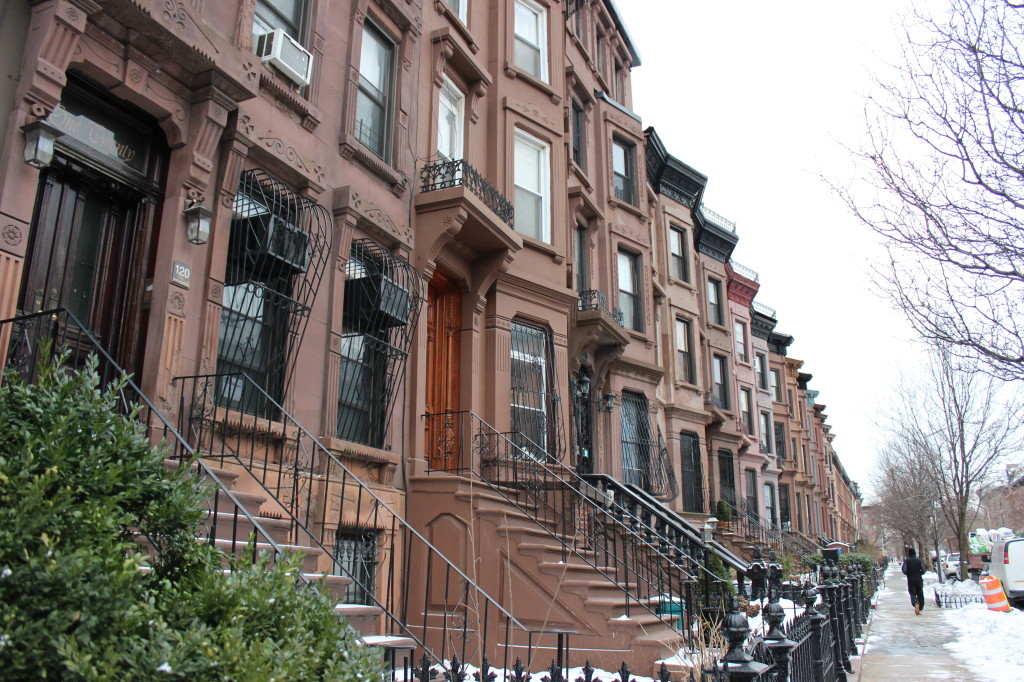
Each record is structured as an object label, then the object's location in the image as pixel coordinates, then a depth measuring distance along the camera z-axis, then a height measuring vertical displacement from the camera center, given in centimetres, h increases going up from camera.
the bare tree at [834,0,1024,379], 773 +364
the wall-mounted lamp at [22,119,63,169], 557 +284
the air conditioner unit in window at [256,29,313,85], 838 +528
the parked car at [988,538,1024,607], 2103 -65
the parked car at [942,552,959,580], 4219 -111
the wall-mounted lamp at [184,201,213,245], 691 +281
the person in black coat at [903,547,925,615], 2038 -88
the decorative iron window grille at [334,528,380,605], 843 -13
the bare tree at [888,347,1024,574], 2638 +353
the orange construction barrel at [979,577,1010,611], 1798 -116
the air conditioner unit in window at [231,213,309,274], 775 +298
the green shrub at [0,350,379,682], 283 -15
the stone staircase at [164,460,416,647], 575 +2
